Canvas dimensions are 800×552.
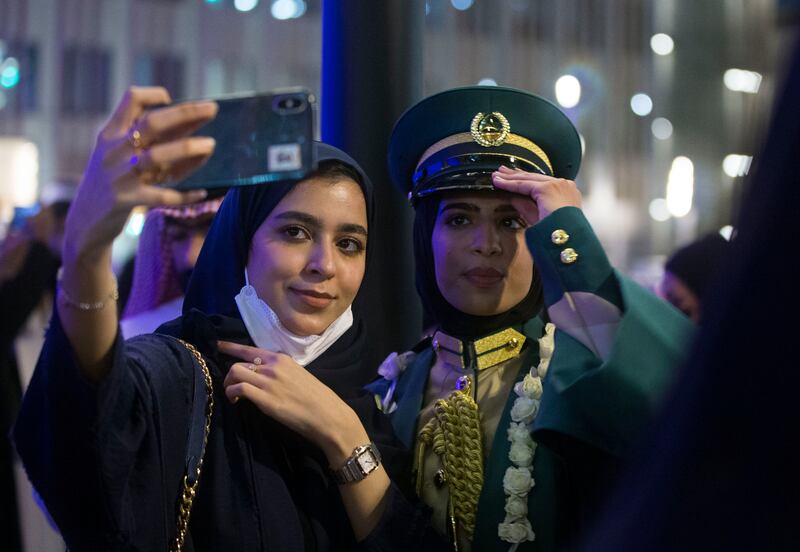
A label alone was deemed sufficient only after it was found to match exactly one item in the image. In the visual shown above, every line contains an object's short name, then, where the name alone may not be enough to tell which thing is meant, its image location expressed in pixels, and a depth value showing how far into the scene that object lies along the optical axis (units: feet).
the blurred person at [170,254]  10.08
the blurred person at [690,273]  12.92
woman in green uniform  5.12
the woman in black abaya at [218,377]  3.96
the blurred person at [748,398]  1.49
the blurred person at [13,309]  11.94
